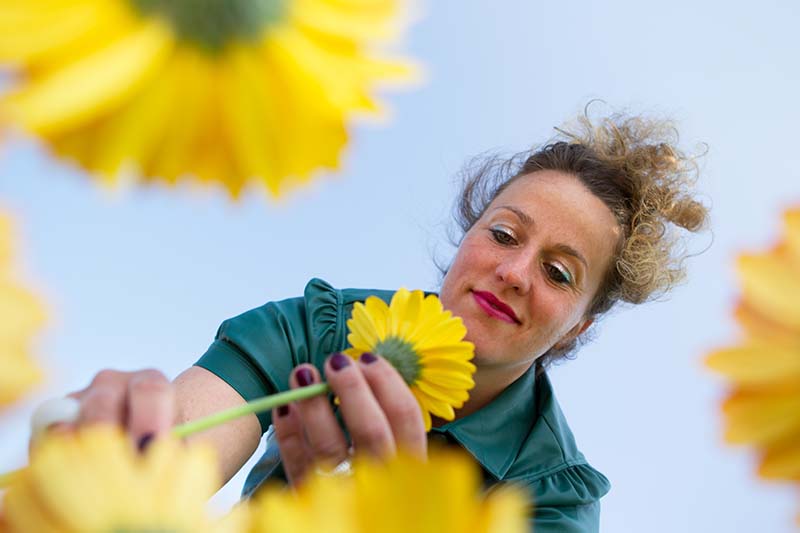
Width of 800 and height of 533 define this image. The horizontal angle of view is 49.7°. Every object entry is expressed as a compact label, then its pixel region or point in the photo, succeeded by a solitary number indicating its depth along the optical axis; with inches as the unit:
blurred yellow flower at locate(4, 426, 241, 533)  6.6
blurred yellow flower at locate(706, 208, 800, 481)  6.8
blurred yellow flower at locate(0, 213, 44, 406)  6.4
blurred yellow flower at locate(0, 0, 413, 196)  6.7
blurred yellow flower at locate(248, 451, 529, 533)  5.6
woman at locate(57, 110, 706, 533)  37.9
